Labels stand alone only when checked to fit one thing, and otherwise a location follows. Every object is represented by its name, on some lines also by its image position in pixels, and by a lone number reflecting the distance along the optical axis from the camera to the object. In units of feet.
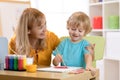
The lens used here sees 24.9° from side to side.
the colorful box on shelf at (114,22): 12.19
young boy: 6.70
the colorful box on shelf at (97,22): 13.19
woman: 6.57
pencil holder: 5.67
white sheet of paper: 5.41
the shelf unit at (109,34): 12.32
